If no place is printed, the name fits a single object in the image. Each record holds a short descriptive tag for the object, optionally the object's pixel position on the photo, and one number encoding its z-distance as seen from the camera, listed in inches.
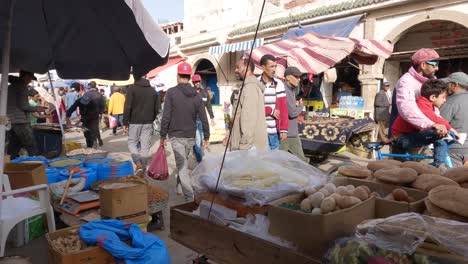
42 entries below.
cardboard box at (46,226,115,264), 99.0
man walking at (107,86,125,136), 465.7
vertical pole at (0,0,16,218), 103.5
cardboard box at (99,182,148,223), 131.0
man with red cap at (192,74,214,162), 241.0
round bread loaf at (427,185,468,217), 56.6
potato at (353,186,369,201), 68.7
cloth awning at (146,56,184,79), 763.8
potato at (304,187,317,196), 75.0
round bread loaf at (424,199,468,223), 57.1
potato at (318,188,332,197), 70.5
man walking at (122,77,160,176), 217.8
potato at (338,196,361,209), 64.2
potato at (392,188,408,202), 69.1
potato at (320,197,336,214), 63.1
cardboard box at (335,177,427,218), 64.7
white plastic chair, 117.7
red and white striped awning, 269.6
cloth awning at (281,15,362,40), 427.0
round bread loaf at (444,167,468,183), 72.7
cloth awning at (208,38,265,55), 528.1
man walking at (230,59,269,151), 156.6
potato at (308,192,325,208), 66.7
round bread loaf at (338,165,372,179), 85.9
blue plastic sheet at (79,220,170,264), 101.3
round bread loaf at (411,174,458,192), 71.3
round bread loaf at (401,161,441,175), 82.4
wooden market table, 60.8
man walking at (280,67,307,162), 195.0
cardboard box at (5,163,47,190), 148.8
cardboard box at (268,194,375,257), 59.2
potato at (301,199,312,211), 66.9
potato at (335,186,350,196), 69.7
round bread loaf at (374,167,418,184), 77.0
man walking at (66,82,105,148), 322.3
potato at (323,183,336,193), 73.1
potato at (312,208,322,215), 62.5
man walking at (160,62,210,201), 186.2
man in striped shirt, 182.9
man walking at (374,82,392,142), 381.1
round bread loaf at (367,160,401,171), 87.7
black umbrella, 119.4
